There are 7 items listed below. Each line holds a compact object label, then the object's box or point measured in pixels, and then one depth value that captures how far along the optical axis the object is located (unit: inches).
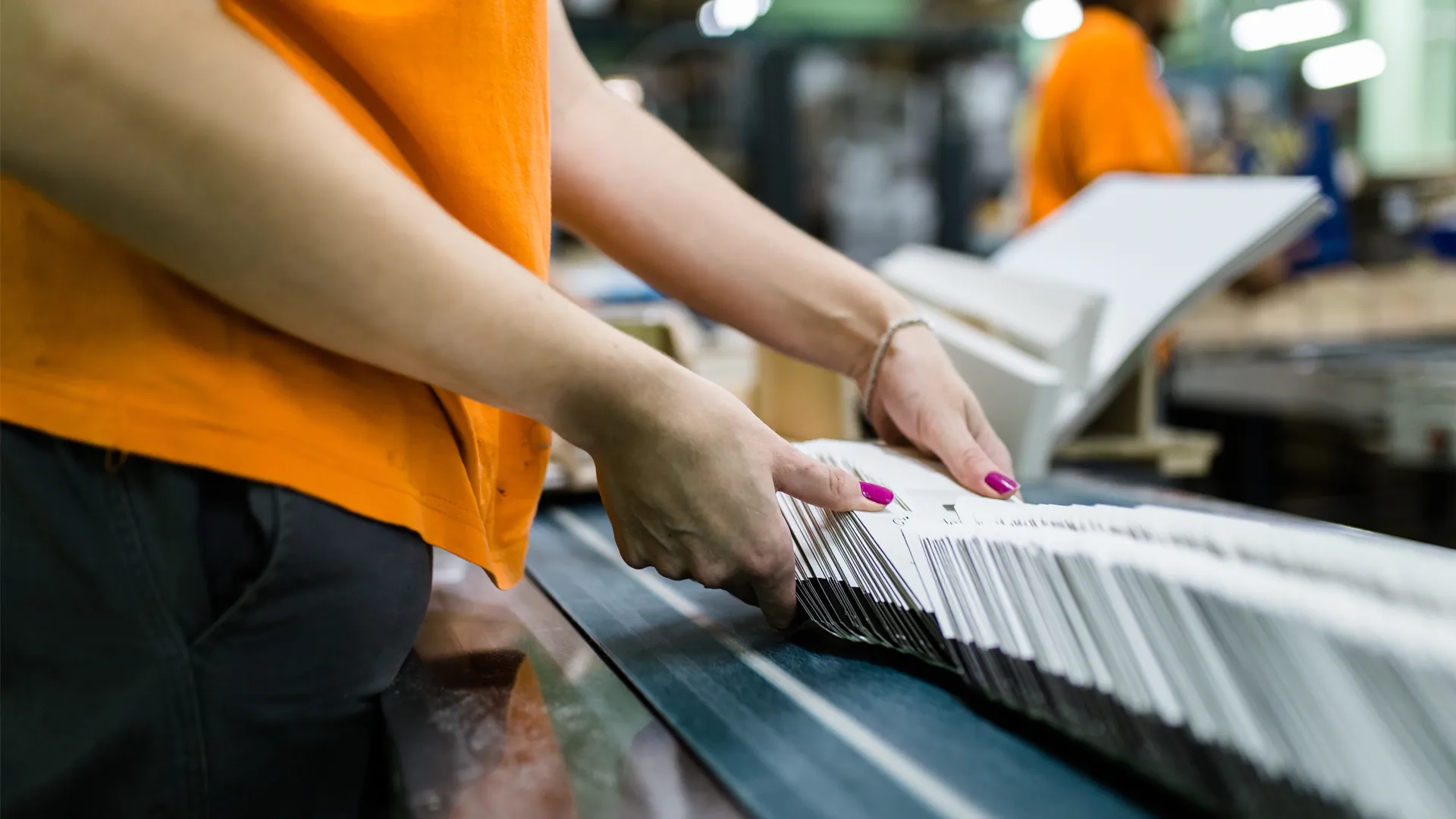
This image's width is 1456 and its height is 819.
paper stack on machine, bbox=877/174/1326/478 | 46.7
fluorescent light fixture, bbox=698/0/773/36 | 161.0
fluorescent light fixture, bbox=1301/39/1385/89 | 243.1
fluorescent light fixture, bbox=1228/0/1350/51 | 225.0
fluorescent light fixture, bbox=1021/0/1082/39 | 219.9
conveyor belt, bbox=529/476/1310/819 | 16.8
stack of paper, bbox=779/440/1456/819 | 13.7
